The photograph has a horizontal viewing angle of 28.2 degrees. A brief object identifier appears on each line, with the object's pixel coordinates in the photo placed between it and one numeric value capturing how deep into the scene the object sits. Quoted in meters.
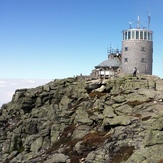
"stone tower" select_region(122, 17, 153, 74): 89.06
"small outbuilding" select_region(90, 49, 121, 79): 92.25
